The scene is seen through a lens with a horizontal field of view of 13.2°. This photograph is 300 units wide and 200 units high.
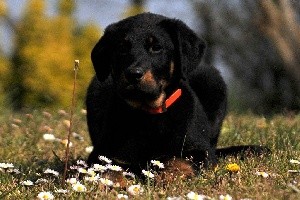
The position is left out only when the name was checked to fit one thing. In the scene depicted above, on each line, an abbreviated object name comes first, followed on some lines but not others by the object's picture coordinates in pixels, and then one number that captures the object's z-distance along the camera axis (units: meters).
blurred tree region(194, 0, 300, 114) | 27.52
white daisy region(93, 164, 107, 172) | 7.13
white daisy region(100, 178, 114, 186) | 6.79
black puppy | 7.89
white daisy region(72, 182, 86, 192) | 6.59
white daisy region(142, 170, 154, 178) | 7.00
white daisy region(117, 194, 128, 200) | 6.37
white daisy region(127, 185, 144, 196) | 6.57
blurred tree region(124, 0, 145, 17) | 32.17
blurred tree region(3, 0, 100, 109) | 28.85
